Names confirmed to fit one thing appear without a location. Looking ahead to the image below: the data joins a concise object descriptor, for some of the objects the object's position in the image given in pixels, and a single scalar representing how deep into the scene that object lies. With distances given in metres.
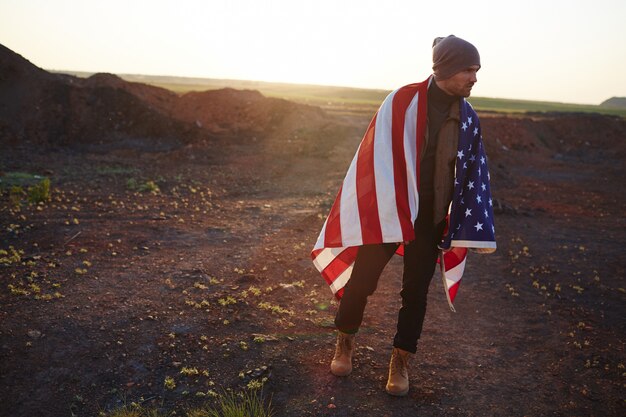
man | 3.04
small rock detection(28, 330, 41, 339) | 3.87
